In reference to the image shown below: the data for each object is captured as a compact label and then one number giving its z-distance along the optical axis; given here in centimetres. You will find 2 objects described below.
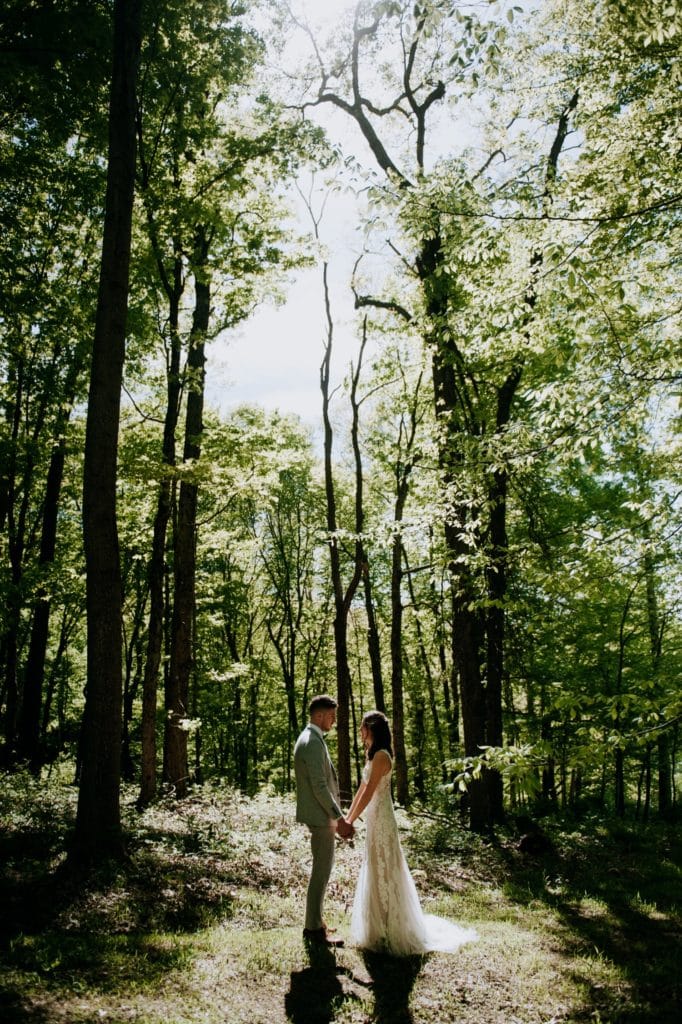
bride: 559
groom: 562
